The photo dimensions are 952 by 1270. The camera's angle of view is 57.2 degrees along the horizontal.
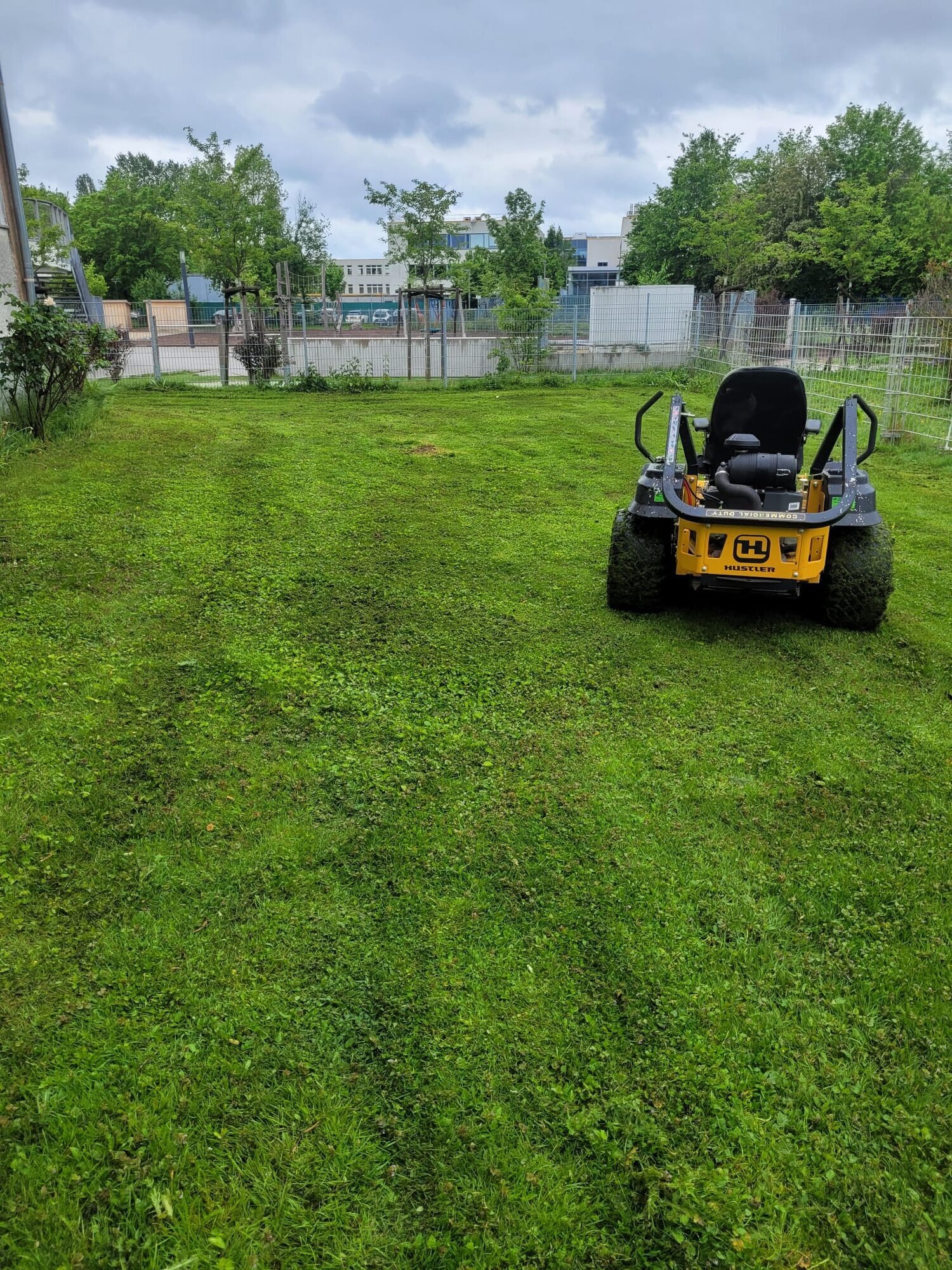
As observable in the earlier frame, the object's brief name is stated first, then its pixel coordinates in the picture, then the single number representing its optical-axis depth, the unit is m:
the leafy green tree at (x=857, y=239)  26.77
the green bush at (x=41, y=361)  7.98
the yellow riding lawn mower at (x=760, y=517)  4.38
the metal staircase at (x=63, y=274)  18.05
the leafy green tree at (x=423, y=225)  20.73
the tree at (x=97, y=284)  32.09
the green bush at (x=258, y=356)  16.22
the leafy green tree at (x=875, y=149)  33.47
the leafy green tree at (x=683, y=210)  33.09
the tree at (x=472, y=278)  20.75
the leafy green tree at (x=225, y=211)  19.58
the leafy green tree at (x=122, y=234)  42.53
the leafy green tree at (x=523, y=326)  17.02
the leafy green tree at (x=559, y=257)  45.25
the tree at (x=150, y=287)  40.53
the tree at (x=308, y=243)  35.69
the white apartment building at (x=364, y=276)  88.25
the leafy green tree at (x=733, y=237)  21.86
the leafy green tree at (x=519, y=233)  31.25
